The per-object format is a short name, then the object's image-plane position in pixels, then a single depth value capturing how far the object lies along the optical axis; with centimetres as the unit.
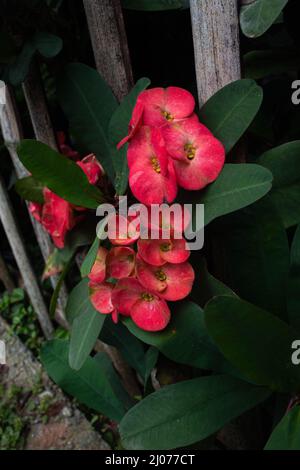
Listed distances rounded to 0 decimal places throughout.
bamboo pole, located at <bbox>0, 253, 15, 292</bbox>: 208
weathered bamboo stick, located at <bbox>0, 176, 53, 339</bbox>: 168
